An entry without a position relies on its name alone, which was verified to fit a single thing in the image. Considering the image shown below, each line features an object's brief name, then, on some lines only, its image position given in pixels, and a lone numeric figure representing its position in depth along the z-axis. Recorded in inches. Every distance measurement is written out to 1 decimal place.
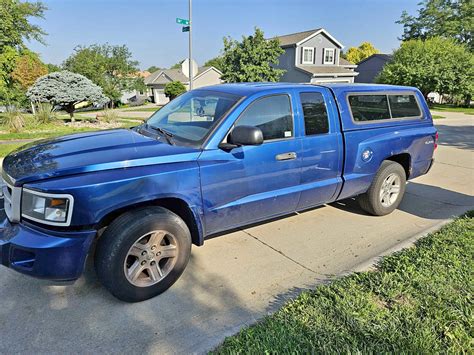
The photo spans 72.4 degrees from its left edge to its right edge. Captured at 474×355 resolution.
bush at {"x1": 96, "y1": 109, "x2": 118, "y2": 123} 649.0
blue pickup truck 96.0
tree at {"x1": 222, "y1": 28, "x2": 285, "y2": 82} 945.5
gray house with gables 1212.5
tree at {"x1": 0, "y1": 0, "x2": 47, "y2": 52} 1082.1
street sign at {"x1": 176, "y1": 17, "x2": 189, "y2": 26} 439.9
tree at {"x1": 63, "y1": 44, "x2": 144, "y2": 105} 1806.1
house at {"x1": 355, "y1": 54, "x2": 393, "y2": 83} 1557.6
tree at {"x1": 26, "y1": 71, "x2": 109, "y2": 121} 586.2
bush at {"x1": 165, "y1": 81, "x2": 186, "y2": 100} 1665.8
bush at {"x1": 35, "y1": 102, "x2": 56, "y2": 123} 535.8
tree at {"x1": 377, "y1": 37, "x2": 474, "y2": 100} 1061.8
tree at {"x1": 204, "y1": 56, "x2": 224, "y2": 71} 3360.2
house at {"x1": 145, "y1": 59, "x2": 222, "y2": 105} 2031.3
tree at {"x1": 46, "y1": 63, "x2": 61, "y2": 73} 1947.0
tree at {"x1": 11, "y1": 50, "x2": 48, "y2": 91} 1145.4
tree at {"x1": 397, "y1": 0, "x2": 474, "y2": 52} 1722.4
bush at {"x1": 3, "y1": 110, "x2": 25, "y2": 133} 471.7
